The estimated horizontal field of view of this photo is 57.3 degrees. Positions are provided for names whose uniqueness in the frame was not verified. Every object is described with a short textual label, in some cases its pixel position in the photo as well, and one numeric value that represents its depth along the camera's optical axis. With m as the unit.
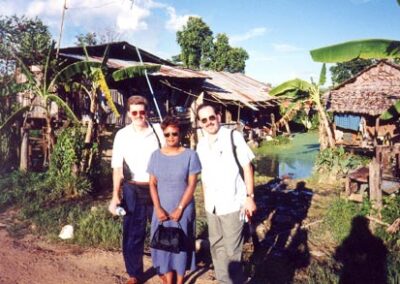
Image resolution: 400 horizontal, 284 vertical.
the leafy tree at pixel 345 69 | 37.50
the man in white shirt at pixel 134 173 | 3.75
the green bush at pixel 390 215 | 5.81
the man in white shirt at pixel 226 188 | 3.43
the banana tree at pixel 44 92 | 8.71
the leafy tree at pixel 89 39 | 30.15
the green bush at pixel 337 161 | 10.52
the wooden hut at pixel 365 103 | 16.25
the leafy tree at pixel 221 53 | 34.53
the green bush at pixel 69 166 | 8.18
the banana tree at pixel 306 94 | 12.64
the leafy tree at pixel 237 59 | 35.38
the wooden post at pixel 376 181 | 6.46
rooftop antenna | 10.05
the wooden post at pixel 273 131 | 21.19
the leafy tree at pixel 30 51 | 10.29
